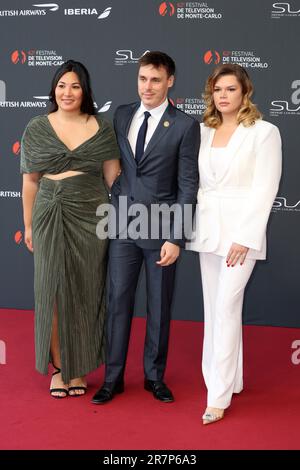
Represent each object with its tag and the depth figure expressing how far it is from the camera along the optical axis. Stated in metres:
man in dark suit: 3.02
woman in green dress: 3.10
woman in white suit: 2.90
